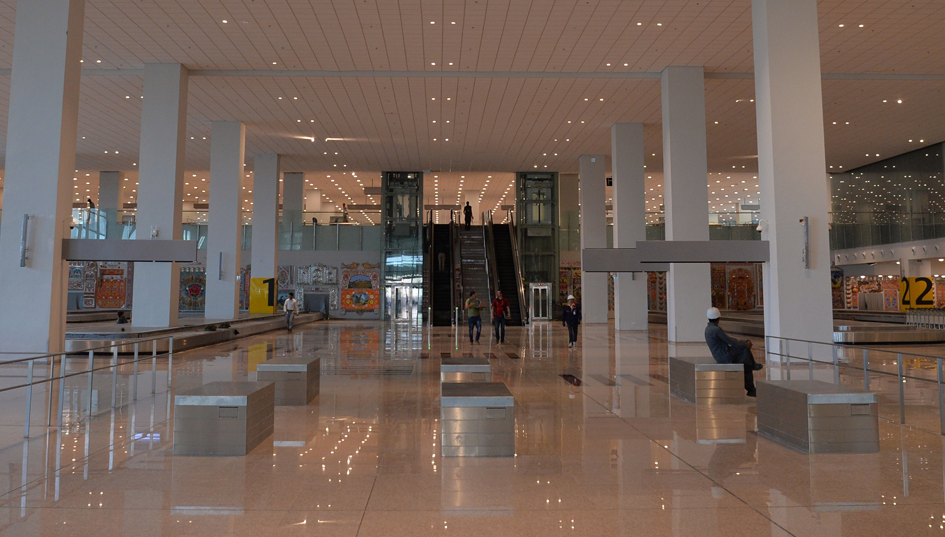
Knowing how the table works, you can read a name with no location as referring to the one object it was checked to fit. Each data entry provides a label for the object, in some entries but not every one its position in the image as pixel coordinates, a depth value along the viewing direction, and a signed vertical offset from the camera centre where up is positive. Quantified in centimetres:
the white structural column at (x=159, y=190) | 1927 +336
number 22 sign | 3145 +64
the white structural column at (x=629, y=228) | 2591 +304
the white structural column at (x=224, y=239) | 2503 +251
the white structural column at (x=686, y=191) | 1895 +334
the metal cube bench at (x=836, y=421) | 604 -108
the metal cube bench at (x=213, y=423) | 596 -109
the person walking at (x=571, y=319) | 1802 -40
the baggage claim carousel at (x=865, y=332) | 1891 -81
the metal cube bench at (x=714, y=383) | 882 -106
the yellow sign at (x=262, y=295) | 3095 +42
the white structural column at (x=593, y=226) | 3073 +376
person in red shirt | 1975 -29
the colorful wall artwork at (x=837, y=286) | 3769 +111
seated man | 933 -63
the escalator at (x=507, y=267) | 3152 +200
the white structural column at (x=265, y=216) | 3177 +430
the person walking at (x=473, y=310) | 1972 -17
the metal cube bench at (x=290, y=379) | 874 -101
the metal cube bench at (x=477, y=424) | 597 -110
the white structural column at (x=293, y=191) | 3738 +654
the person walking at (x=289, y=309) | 2566 -20
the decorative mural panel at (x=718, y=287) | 3972 +109
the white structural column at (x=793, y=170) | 1276 +267
